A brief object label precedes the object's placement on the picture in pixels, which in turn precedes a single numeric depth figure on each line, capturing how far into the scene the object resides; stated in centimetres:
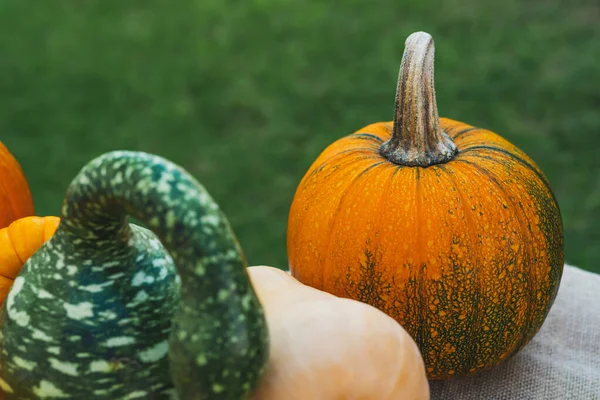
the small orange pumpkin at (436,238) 63
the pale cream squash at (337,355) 56
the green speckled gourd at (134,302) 52
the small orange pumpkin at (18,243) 62
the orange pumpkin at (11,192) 70
